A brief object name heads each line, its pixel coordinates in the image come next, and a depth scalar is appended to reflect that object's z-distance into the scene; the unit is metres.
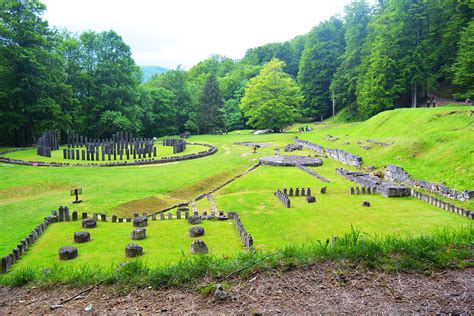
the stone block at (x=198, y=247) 10.68
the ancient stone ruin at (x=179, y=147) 36.31
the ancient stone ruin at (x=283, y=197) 17.38
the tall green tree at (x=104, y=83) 48.97
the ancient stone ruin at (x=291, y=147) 37.73
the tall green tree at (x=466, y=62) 35.00
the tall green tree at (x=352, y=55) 56.47
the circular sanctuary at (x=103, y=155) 28.73
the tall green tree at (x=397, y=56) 43.00
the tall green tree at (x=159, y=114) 58.09
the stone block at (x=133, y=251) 10.66
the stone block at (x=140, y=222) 14.09
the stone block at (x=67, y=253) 10.44
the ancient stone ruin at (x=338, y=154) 27.20
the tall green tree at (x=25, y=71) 37.19
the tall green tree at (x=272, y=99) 52.66
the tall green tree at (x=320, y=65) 63.19
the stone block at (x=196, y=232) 12.70
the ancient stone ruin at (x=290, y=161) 29.25
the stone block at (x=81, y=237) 12.08
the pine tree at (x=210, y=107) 61.69
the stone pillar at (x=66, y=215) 14.66
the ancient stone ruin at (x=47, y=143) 32.00
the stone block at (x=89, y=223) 13.72
